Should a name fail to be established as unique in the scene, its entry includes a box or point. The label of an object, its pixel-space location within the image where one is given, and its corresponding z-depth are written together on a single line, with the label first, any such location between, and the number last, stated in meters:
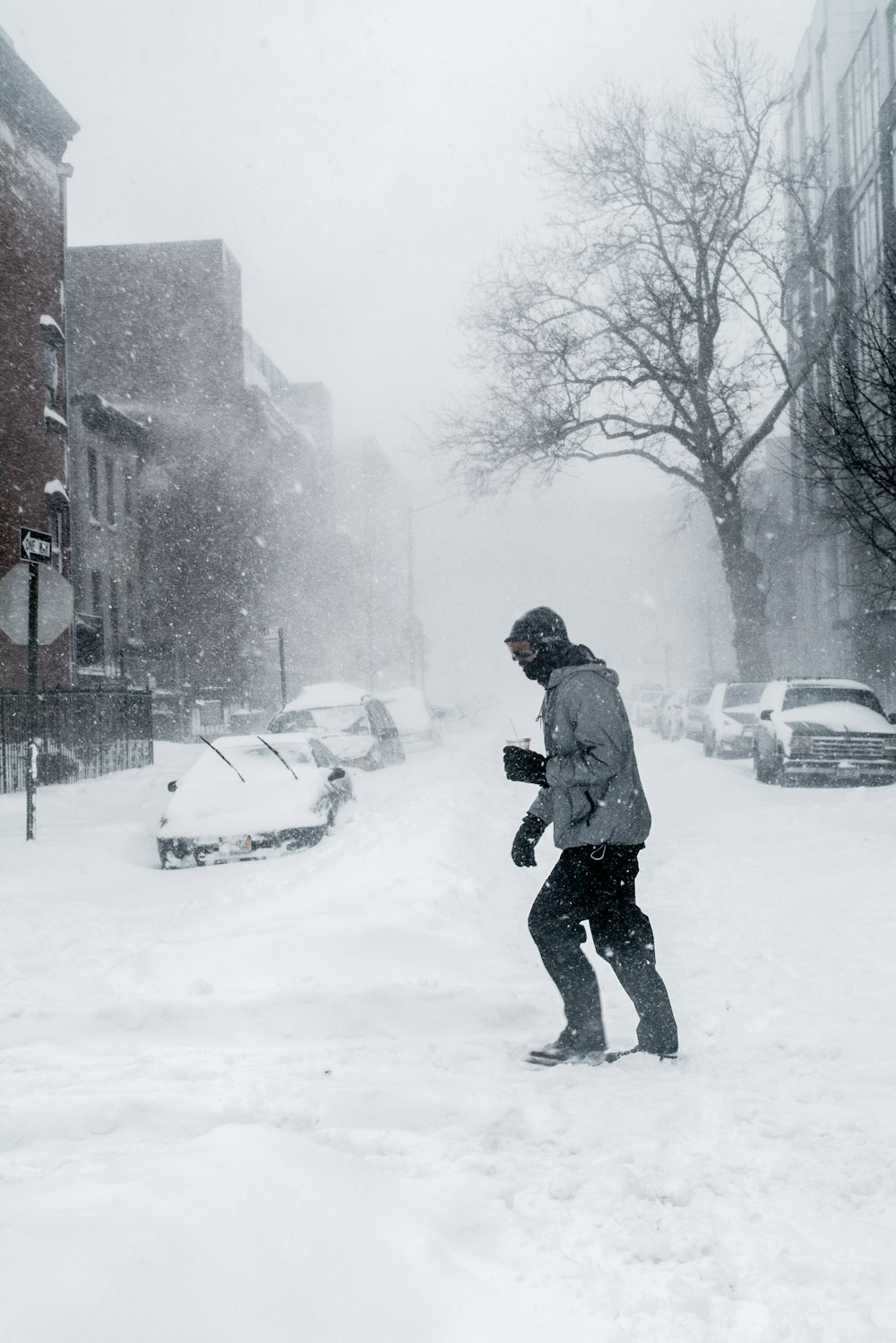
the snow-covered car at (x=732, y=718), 22.67
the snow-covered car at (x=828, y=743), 17.34
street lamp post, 44.34
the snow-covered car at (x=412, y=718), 22.77
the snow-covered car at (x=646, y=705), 44.56
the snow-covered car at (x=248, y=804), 10.33
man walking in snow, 4.50
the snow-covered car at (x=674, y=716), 33.00
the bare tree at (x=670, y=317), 25.69
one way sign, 10.31
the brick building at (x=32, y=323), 23.55
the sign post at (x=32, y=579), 10.38
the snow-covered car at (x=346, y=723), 16.89
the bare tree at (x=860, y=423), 13.85
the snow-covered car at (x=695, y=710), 30.94
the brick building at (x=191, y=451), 44.19
